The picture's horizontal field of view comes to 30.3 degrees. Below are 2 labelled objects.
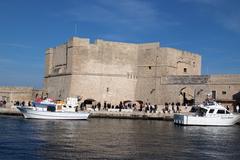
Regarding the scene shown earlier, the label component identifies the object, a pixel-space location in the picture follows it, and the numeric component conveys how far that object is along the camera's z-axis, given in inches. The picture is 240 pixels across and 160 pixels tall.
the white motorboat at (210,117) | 1081.4
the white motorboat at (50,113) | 1200.8
